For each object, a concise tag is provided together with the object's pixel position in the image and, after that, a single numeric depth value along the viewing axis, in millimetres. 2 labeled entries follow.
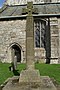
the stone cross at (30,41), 4343
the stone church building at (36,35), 10466
